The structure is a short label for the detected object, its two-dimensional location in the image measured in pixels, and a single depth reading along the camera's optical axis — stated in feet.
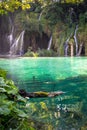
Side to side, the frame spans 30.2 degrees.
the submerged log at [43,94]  12.47
